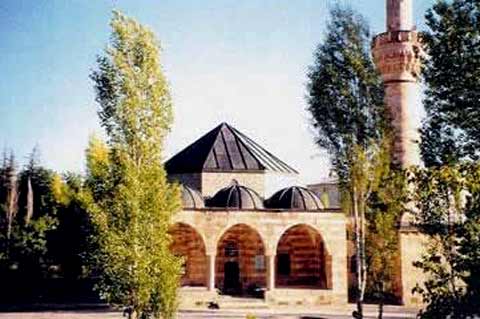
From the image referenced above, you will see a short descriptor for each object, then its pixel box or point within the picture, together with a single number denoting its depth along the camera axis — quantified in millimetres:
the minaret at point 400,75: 31328
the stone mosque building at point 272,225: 28250
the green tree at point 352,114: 20922
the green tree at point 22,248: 29438
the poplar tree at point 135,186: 14531
